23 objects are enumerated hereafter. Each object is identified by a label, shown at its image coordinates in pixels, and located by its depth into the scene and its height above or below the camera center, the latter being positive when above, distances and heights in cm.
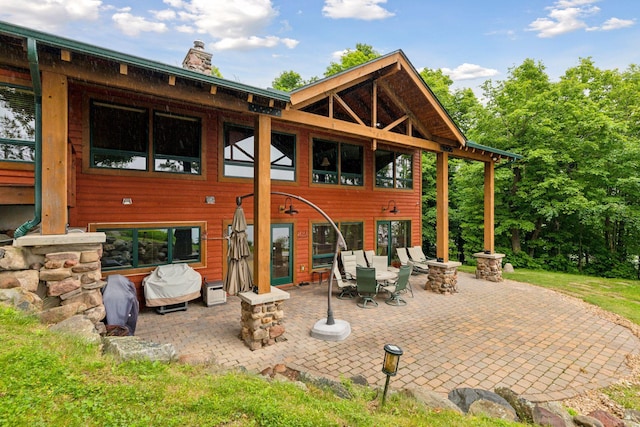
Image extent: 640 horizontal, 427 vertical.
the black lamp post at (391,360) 271 -137
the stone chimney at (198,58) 756 +391
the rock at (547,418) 289 -206
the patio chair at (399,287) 700 -180
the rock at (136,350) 290 -141
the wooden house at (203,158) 367 +119
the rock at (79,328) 300 -122
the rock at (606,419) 306 -219
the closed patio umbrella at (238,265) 490 -90
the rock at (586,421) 292 -209
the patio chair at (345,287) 751 -199
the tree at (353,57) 1880 +1005
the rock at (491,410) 294 -202
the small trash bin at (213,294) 662 -186
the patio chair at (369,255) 909 -143
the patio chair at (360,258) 926 -149
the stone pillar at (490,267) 968 -184
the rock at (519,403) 309 -211
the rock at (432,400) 302 -196
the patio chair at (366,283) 679 -166
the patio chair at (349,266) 805 -159
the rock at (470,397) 323 -208
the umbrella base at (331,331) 499 -205
